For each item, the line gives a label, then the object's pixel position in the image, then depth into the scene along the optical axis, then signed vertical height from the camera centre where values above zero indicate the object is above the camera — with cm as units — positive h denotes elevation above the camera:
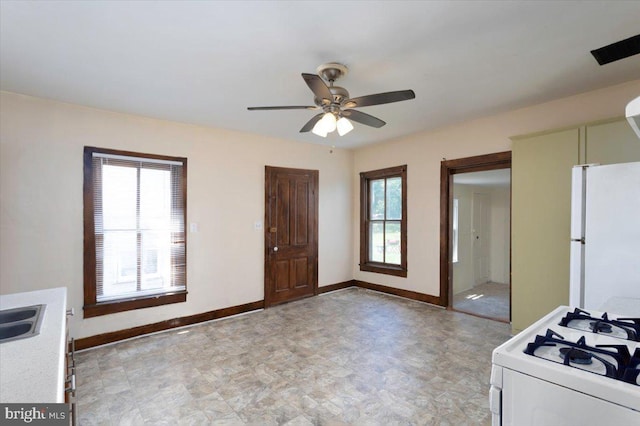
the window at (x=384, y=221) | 520 -18
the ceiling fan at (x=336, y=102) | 228 +87
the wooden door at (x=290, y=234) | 486 -39
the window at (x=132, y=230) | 343 -24
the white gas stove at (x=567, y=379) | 89 -52
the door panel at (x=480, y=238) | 640 -57
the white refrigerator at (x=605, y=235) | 209 -17
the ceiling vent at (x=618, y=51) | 177 +98
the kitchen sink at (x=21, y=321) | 151 -59
